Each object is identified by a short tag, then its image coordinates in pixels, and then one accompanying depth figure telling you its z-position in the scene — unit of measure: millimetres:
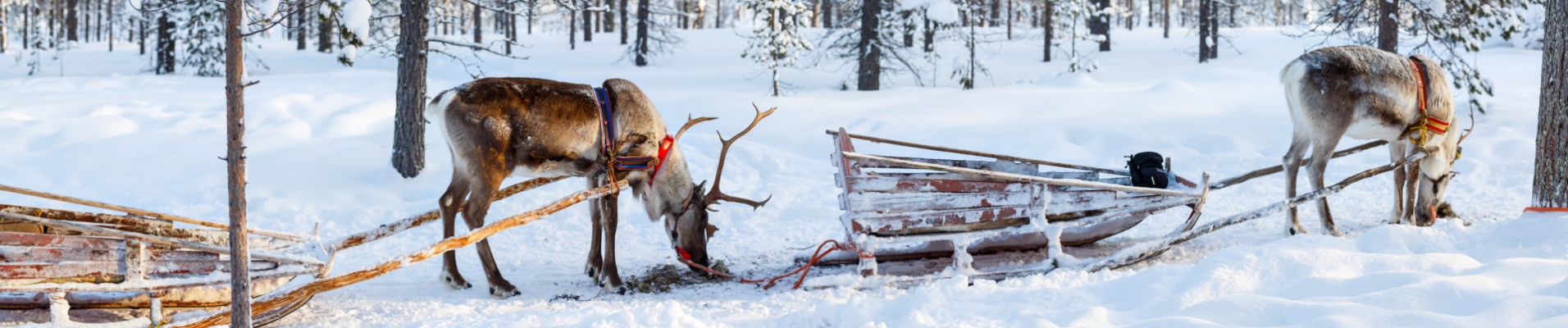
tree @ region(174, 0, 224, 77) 20922
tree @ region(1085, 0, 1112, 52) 25000
